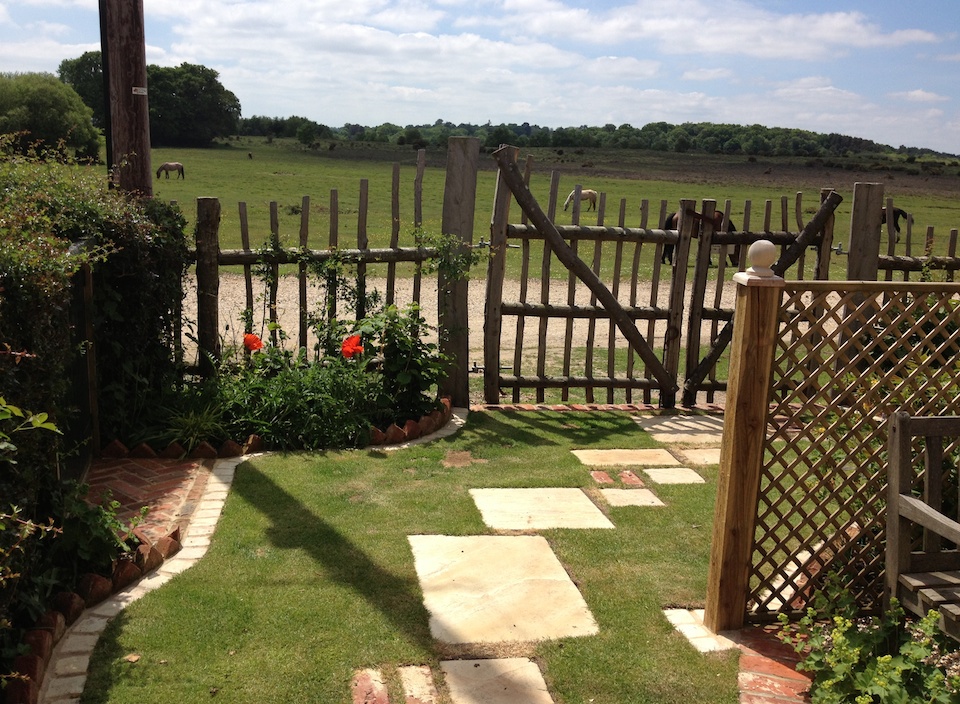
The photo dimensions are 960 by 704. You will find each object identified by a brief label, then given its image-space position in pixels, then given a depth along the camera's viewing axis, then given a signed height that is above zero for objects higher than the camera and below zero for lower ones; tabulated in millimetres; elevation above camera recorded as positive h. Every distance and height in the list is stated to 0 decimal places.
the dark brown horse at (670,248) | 7419 -1199
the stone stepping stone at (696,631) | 3409 -1829
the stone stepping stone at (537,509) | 4613 -1843
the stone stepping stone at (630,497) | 5016 -1854
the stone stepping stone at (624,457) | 5820 -1884
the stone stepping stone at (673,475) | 5500 -1877
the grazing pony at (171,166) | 32594 +236
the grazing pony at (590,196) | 27438 -240
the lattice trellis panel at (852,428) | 3342 -945
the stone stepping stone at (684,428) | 6571 -1924
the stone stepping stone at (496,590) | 3459 -1820
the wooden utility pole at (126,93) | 5523 +523
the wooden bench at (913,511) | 3105 -1150
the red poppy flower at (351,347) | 6191 -1234
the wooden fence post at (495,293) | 7047 -918
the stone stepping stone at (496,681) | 2975 -1809
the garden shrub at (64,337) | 3012 -829
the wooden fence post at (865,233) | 7383 -296
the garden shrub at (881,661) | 2680 -1571
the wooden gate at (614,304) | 7121 -1007
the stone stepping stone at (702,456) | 5980 -1894
